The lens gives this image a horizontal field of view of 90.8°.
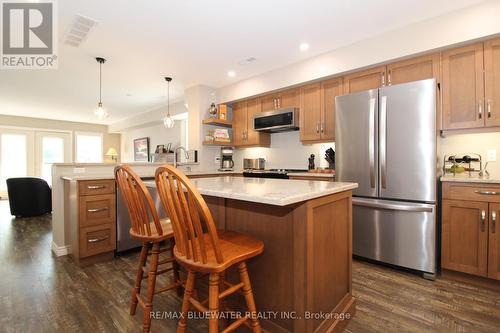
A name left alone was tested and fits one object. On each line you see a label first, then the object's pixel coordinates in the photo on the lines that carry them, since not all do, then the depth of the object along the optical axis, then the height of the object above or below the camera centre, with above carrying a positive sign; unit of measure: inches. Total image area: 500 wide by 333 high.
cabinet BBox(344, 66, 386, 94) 112.0 +40.6
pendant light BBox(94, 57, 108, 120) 134.0 +32.7
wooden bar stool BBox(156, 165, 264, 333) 42.1 -16.1
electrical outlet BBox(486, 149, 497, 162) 95.4 +3.9
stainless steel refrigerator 86.5 -1.5
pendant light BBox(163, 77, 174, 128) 169.1 +31.1
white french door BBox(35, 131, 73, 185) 298.7 +20.8
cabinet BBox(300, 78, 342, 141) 128.6 +30.5
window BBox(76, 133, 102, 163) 330.6 +26.3
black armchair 180.9 -22.4
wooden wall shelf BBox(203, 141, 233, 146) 173.6 +16.3
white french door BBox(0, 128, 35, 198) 277.3 +14.2
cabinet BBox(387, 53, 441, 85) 98.6 +40.3
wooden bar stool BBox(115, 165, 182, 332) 57.4 -13.8
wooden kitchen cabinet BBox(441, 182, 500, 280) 78.7 -21.4
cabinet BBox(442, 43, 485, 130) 89.0 +28.9
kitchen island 48.6 -17.8
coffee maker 186.9 +6.0
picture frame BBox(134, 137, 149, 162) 302.8 +21.1
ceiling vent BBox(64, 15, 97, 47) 97.1 +57.6
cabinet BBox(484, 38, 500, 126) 86.0 +29.2
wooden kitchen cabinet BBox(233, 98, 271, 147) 166.4 +27.6
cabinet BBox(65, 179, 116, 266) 100.5 -22.9
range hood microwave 142.9 +27.5
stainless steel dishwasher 109.9 -27.5
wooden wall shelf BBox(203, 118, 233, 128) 169.6 +31.0
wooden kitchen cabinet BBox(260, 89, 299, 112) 146.5 +41.0
